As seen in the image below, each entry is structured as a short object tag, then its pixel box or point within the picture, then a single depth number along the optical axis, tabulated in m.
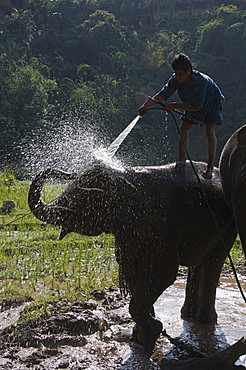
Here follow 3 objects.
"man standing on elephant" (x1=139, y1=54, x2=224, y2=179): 8.48
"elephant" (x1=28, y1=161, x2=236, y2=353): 7.77
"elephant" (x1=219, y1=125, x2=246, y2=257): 7.82
